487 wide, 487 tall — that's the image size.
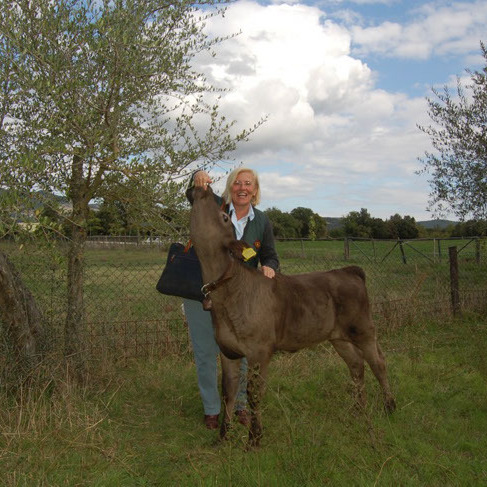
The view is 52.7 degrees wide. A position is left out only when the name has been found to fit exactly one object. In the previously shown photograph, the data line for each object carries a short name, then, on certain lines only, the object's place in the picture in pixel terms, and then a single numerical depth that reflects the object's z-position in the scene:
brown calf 4.23
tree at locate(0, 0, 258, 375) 4.87
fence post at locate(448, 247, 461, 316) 10.59
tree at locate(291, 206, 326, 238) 54.71
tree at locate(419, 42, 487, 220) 11.68
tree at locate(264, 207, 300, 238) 50.72
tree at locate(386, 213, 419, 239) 47.47
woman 5.02
